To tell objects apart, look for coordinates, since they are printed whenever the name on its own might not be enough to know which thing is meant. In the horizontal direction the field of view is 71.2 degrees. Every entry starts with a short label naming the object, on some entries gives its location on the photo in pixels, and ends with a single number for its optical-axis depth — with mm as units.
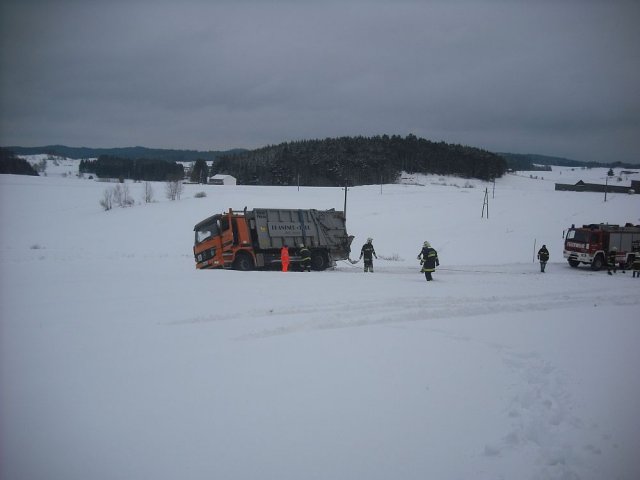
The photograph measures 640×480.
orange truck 19000
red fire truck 23312
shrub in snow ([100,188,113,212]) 60219
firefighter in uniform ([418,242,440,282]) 15594
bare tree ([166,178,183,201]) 66312
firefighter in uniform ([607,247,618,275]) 23188
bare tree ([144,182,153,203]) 64562
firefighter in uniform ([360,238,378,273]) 18234
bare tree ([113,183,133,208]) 62125
